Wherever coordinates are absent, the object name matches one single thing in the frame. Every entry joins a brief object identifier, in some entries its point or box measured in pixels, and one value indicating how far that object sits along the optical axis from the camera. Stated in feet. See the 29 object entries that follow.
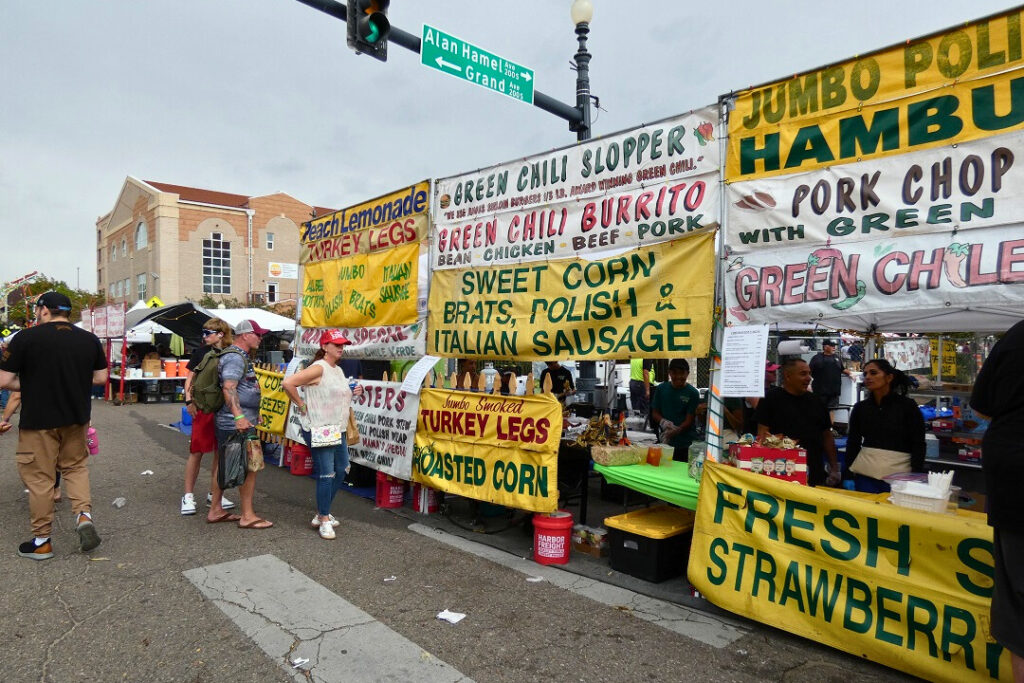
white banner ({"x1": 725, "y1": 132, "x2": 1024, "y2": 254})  11.38
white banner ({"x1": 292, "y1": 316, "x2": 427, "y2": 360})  23.41
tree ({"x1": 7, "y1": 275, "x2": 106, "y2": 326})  123.79
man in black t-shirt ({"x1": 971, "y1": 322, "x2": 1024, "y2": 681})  8.45
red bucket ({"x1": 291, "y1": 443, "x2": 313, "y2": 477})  29.43
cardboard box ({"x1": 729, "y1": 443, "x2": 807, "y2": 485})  14.26
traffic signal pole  22.49
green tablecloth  15.80
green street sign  25.05
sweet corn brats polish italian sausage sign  15.52
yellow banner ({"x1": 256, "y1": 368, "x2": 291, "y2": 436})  29.76
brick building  155.12
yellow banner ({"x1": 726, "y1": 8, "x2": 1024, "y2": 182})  11.47
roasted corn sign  18.08
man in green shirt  24.16
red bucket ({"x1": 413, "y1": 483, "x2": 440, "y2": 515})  22.70
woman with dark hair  16.71
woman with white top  19.25
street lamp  28.32
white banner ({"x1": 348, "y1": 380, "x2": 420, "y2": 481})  22.56
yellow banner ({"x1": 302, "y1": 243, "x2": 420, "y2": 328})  24.13
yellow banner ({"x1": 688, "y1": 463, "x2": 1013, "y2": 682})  11.03
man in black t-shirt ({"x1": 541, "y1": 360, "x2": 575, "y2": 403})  25.30
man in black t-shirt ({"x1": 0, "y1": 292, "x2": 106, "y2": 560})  16.87
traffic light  22.45
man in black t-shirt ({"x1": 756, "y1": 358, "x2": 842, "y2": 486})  18.10
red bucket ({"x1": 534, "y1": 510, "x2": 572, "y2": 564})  17.57
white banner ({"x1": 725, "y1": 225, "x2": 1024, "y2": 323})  11.27
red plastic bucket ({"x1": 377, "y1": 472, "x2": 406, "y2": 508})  23.32
